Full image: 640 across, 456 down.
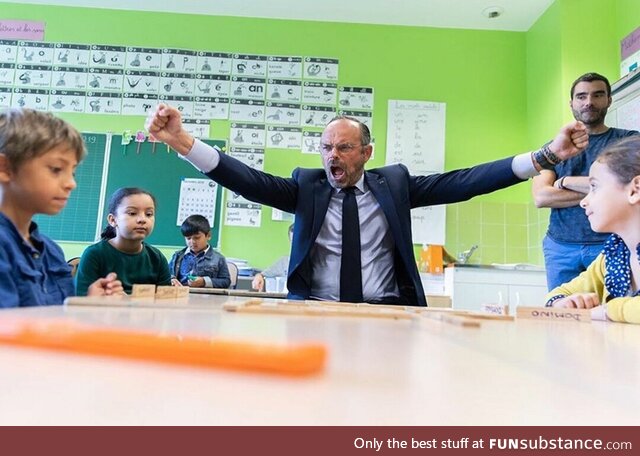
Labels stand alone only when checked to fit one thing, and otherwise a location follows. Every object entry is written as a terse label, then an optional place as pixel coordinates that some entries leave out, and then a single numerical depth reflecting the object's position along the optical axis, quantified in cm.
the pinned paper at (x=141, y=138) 408
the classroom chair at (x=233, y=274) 326
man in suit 163
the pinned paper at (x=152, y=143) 406
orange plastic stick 28
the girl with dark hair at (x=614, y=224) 119
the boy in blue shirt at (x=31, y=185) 95
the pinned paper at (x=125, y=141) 406
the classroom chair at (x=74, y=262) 280
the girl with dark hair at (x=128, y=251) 176
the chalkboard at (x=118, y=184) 395
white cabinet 339
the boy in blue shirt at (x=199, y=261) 302
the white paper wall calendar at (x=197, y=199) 399
